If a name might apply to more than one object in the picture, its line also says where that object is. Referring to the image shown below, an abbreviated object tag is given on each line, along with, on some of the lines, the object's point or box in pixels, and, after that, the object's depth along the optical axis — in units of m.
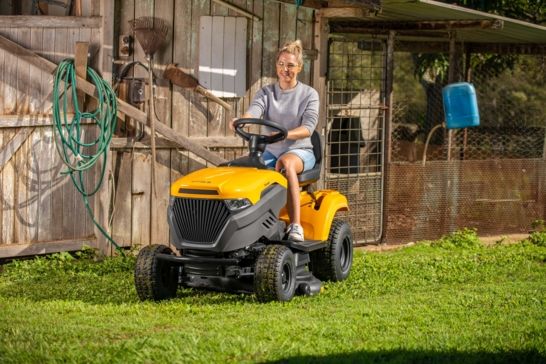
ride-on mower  8.65
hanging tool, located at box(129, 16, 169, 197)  11.13
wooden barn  10.88
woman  9.34
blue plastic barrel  14.74
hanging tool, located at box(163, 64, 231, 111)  11.42
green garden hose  10.75
